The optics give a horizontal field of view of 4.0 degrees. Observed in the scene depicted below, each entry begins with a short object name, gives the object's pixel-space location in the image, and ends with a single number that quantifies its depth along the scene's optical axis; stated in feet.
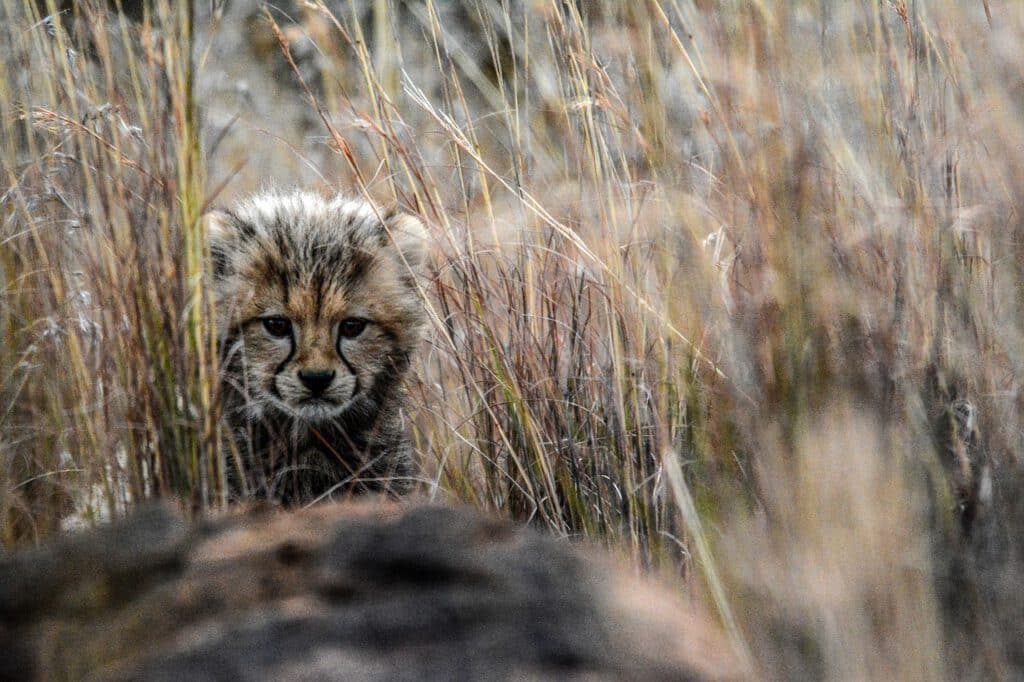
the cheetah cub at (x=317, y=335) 28.77
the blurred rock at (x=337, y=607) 25.03
